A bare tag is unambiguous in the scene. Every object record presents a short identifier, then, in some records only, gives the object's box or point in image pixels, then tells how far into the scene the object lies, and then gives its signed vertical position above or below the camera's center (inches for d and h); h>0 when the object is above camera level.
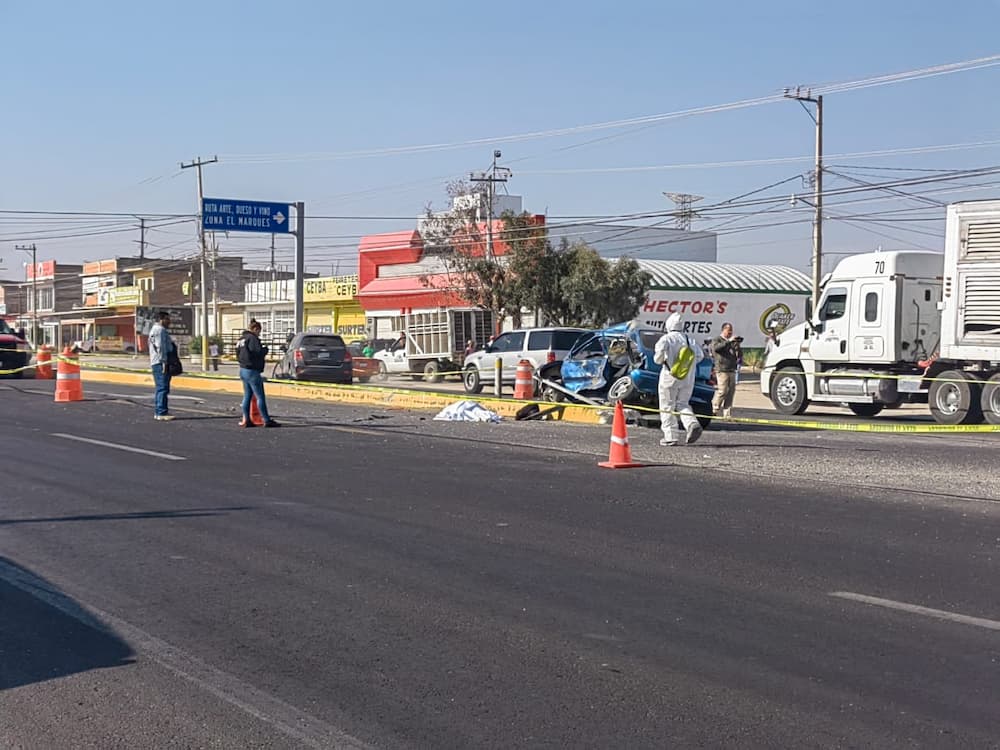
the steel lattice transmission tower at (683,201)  2955.7 +319.3
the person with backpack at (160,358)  780.6 -29.3
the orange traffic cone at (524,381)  989.2 -52.0
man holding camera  883.4 -37.6
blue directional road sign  1737.2 +141.0
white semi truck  855.7 -10.4
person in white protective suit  619.2 -35.0
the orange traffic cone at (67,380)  973.8 -55.4
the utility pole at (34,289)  3702.5 +74.5
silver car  1174.3 -33.2
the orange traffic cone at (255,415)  759.7 -63.9
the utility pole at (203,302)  1989.4 +19.0
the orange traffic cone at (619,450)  559.2 -60.7
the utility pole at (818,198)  1508.4 +155.0
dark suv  1380.4 -51.2
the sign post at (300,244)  1753.2 +101.6
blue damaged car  784.3 -34.9
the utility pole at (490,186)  1820.9 +221.3
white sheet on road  839.7 -67.5
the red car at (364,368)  1673.2 -73.3
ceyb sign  2674.7 +58.9
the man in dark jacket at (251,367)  730.8 -32.2
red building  2230.1 +75.4
